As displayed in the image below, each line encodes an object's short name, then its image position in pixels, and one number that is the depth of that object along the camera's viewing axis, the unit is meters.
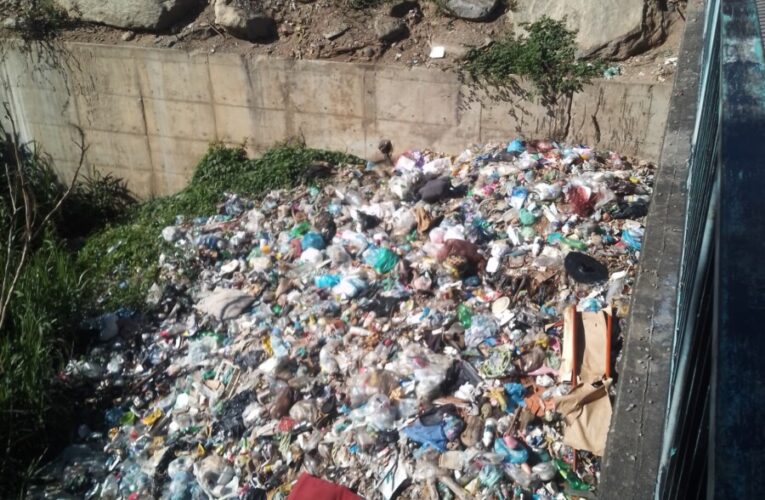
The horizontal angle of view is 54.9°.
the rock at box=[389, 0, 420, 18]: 7.24
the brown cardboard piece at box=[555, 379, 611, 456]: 3.91
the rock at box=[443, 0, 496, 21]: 6.95
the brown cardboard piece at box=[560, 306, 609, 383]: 4.23
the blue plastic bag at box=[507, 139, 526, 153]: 6.38
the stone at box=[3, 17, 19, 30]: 7.65
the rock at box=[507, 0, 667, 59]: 6.35
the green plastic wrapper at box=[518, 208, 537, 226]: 5.59
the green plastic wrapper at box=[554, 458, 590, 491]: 3.80
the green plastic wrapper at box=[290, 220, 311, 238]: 6.25
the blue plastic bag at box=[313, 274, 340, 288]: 5.58
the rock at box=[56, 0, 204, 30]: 7.60
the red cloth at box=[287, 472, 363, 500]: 3.92
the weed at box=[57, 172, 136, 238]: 8.03
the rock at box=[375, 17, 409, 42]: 7.02
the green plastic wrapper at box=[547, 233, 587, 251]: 5.22
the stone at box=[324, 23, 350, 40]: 7.12
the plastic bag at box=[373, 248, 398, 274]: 5.55
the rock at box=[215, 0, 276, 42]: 7.24
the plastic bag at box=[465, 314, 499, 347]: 4.73
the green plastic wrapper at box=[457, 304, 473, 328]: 4.90
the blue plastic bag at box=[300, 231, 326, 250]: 6.03
